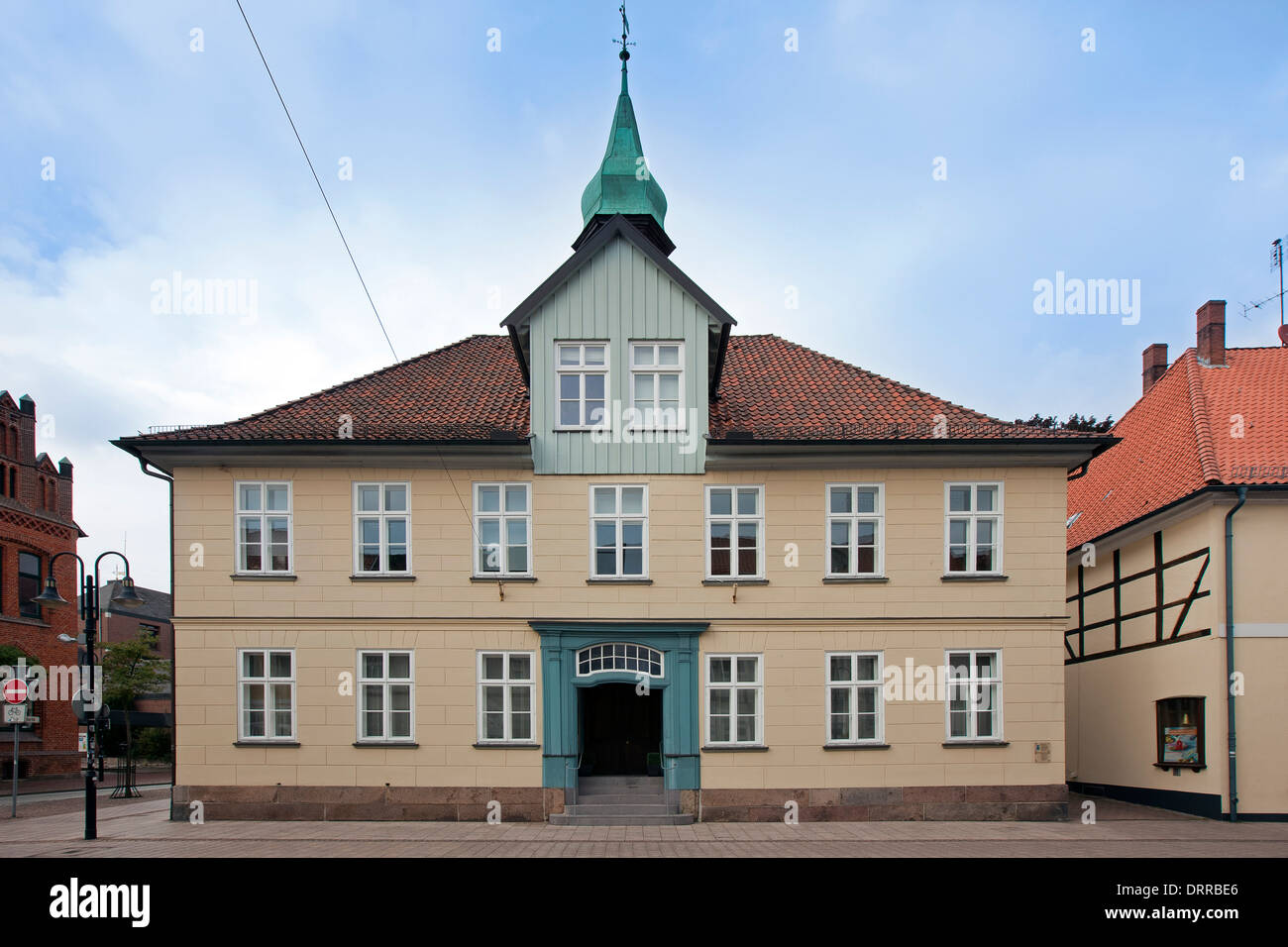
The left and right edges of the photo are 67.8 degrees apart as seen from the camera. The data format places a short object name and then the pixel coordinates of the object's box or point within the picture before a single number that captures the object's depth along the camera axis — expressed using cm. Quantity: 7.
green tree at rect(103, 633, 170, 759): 4481
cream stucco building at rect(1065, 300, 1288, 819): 1873
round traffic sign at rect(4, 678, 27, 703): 2033
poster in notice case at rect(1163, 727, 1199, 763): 1928
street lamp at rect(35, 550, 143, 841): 1619
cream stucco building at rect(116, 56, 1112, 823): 1817
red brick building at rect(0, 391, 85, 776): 3616
